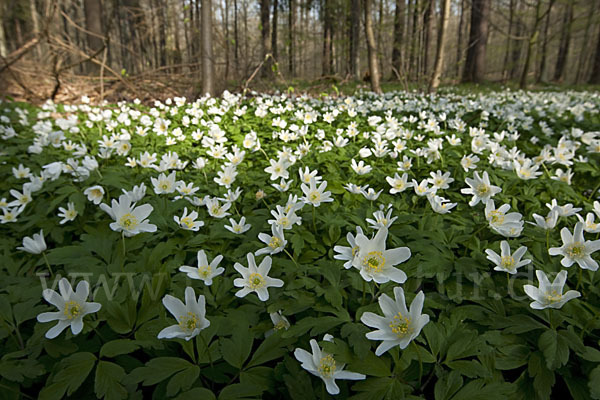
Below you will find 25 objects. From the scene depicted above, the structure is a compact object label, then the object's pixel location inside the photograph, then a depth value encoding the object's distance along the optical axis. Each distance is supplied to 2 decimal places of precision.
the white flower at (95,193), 0.35
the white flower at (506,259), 0.22
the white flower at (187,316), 0.17
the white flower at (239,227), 0.29
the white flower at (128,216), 0.25
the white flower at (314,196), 0.30
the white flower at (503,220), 0.25
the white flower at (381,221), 0.26
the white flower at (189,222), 0.29
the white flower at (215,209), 0.32
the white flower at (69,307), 0.18
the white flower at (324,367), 0.16
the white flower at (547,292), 0.18
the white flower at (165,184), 0.34
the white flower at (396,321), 0.16
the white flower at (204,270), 0.22
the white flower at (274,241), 0.24
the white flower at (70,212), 0.34
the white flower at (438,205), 0.28
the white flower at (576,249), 0.21
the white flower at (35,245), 0.27
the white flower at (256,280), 0.21
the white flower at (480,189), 0.30
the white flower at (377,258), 0.19
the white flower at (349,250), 0.20
